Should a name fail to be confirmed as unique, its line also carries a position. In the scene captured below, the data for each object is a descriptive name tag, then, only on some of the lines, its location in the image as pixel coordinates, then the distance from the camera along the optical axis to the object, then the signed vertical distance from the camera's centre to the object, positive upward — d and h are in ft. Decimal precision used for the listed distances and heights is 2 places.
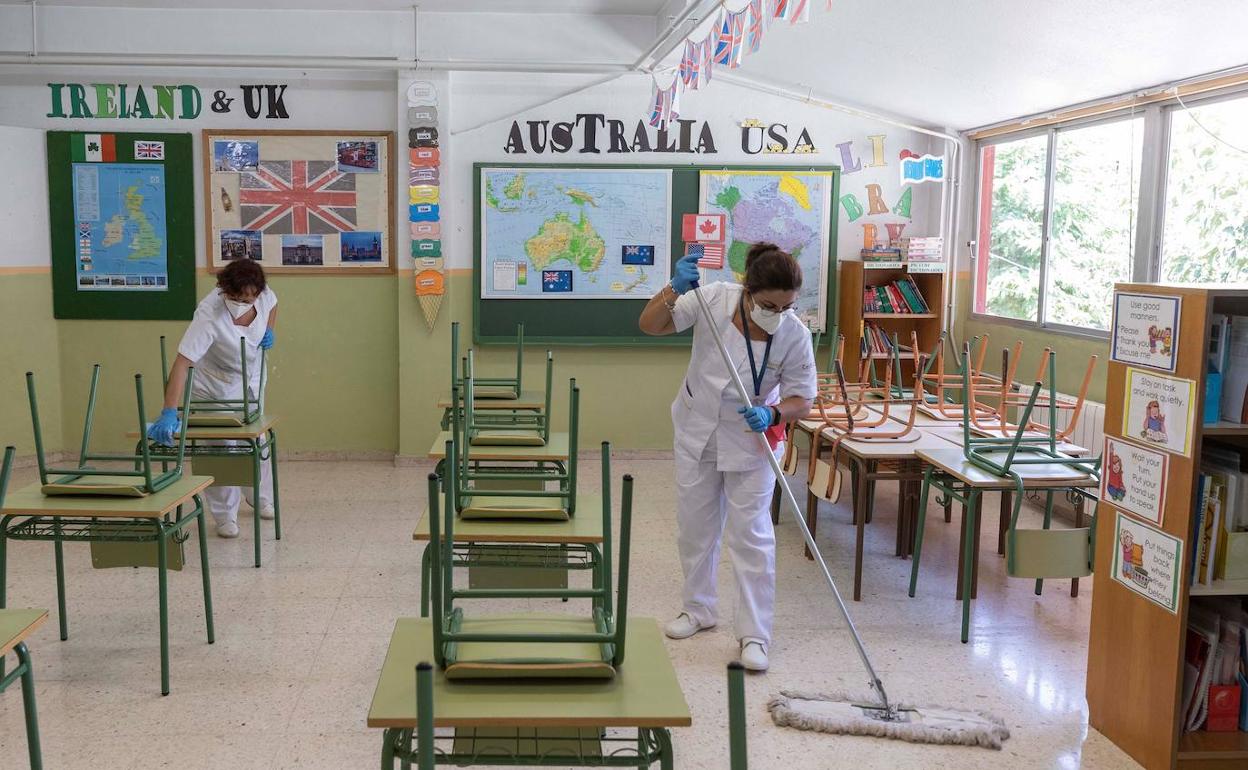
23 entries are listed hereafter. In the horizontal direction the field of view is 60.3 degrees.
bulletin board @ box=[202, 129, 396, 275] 21.56 +1.38
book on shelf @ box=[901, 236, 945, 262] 21.61 +0.63
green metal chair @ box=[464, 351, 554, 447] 12.74 -1.95
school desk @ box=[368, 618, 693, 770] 5.44 -2.24
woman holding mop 11.40 -1.39
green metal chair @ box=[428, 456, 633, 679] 5.78 -2.09
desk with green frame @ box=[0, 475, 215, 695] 9.93 -2.60
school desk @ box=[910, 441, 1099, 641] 12.06 -2.23
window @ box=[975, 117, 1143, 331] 17.70 +1.11
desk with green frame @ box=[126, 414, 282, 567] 13.89 -2.52
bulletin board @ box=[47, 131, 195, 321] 21.35 +0.81
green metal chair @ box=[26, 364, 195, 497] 10.30 -2.12
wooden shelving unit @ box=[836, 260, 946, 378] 21.79 -0.56
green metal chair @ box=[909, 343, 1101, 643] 11.85 -2.51
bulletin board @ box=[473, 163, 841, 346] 22.09 -0.73
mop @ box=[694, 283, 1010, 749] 9.84 -4.11
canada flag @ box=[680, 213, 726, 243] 13.01 +0.58
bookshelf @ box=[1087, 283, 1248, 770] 8.76 -3.06
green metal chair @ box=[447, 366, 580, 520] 9.55 -2.08
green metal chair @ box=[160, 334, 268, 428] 14.34 -2.01
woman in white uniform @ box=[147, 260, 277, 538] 15.02 -1.07
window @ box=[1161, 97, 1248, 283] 15.05 +1.32
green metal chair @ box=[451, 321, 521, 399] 16.06 -1.72
